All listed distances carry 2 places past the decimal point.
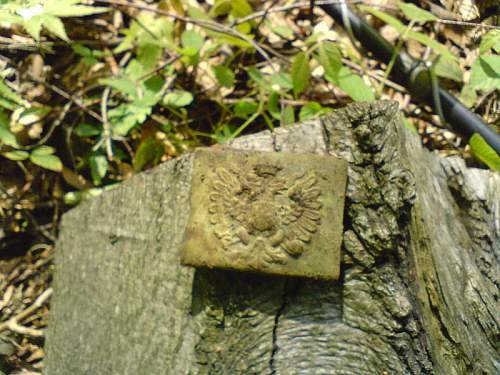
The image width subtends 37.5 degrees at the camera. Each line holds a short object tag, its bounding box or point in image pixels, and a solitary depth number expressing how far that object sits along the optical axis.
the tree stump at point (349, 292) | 0.29
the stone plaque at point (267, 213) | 0.29
